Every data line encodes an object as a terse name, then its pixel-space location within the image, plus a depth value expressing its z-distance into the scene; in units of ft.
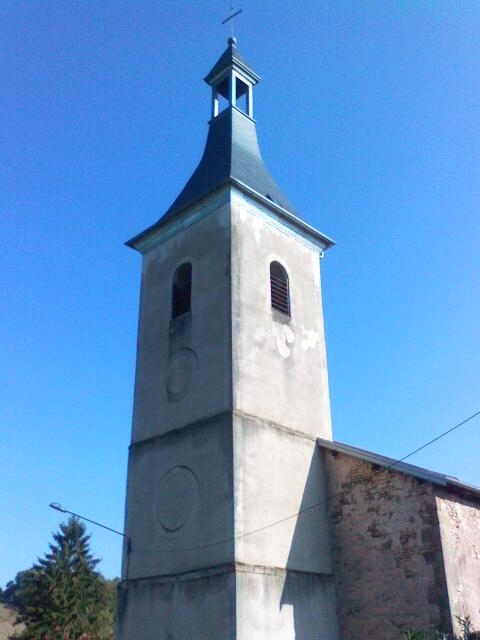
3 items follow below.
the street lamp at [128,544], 43.58
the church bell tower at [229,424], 38.04
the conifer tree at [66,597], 121.08
